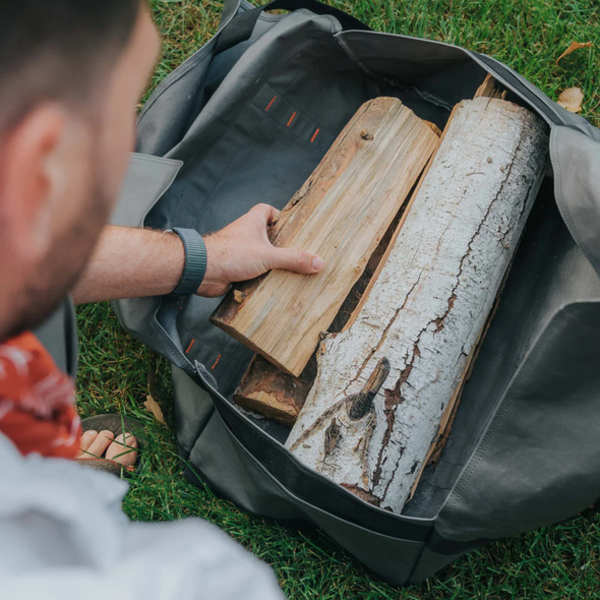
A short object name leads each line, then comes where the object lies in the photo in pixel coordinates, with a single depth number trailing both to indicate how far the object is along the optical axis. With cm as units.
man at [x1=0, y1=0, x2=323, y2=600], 47
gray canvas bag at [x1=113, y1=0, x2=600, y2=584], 87
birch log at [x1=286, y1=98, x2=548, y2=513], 90
